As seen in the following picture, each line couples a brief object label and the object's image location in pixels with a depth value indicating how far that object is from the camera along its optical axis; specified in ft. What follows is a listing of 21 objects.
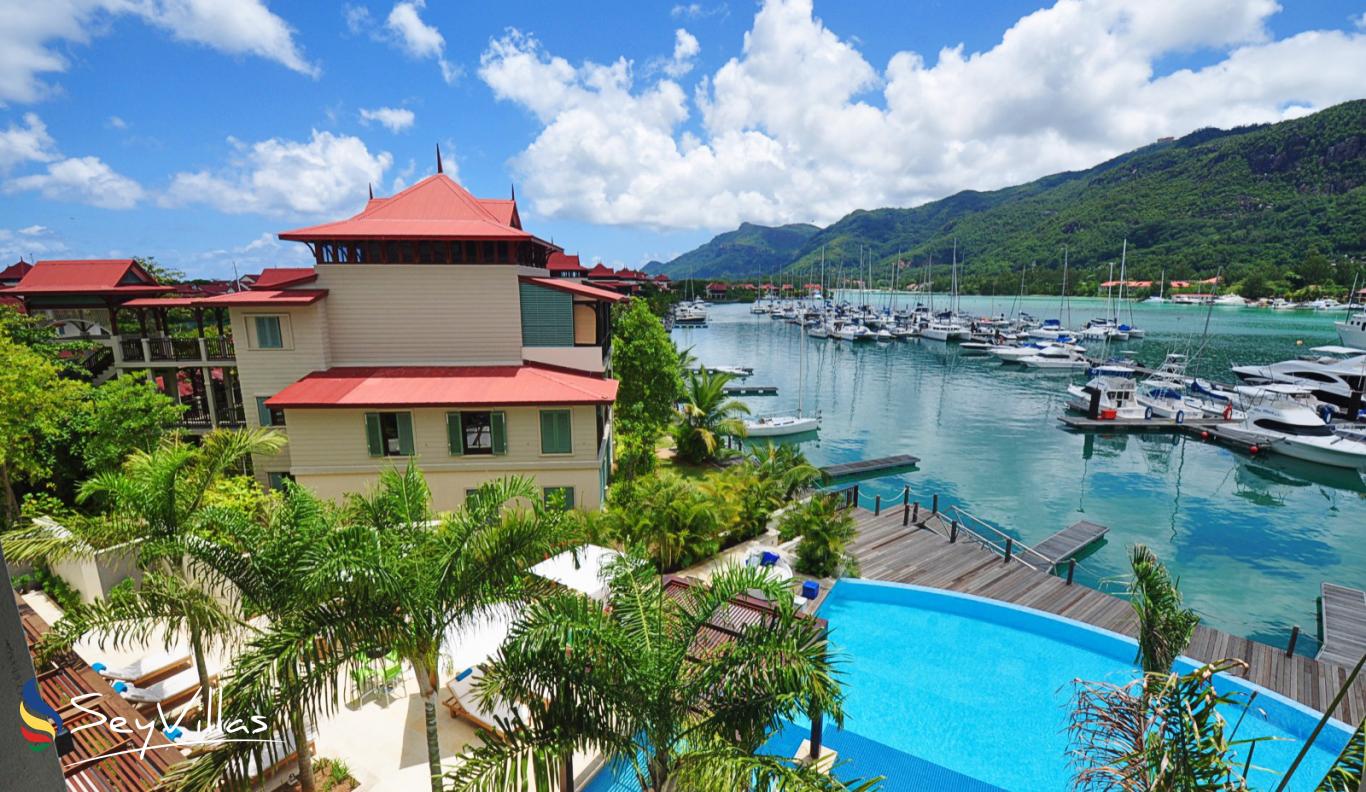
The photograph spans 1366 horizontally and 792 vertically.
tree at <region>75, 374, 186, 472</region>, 60.49
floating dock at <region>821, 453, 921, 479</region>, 110.63
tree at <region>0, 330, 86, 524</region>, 55.01
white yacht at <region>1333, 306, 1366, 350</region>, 194.59
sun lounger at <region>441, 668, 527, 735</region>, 36.04
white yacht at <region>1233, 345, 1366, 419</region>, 143.23
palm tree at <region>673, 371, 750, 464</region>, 97.76
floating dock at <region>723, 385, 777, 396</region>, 180.14
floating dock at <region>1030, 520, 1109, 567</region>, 73.29
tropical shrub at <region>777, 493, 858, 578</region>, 57.36
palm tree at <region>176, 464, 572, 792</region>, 22.35
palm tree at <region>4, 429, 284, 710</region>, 27.91
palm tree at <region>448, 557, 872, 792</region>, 22.38
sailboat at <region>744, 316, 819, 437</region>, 131.54
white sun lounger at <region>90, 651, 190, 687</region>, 39.24
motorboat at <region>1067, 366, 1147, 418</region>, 144.97
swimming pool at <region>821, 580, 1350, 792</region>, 39.37
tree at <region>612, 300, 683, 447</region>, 86.53
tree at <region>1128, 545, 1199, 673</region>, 26.09
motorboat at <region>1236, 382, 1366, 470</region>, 117.08
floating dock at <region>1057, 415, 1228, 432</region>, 140.26
